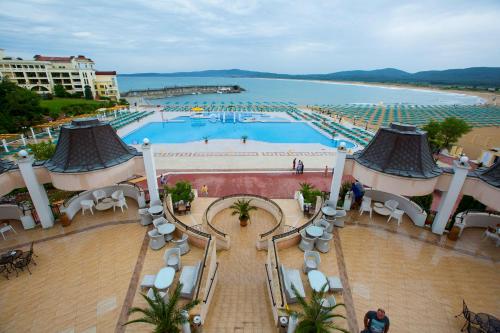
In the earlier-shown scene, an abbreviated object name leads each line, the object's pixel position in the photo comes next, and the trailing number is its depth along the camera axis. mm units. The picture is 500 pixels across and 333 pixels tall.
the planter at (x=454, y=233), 11070
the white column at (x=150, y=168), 11758
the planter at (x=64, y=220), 11750
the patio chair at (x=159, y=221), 11270
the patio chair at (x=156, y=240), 10391
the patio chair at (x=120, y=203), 12984
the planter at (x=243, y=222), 12809
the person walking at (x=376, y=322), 6316
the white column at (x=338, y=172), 11656
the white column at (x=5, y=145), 27728
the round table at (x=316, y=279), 7921
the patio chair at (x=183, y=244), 10133
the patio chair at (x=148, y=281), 8230
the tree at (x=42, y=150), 18078
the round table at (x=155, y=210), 11727
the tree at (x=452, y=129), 27208
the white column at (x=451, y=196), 10445
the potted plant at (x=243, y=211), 12578
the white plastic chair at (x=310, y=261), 8930
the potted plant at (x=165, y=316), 6227
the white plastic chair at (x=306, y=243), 10398
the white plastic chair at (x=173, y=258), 9133
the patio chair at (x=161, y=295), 7640
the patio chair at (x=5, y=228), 10945
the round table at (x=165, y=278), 7841
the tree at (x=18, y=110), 33062
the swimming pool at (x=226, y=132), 35844
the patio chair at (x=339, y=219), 11953
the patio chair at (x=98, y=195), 13305
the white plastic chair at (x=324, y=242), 10281
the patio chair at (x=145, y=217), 11759
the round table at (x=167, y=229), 10617
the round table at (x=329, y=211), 11680
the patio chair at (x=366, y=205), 12820
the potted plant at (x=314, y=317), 6129
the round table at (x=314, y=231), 10330
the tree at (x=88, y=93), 70688
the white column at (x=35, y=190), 10492
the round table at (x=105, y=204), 12694
